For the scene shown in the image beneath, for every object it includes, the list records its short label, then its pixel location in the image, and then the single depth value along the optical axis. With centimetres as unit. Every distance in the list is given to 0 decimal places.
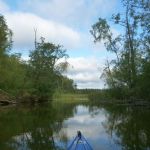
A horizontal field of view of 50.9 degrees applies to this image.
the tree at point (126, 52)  2251
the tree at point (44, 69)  3330
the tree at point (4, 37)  2333
